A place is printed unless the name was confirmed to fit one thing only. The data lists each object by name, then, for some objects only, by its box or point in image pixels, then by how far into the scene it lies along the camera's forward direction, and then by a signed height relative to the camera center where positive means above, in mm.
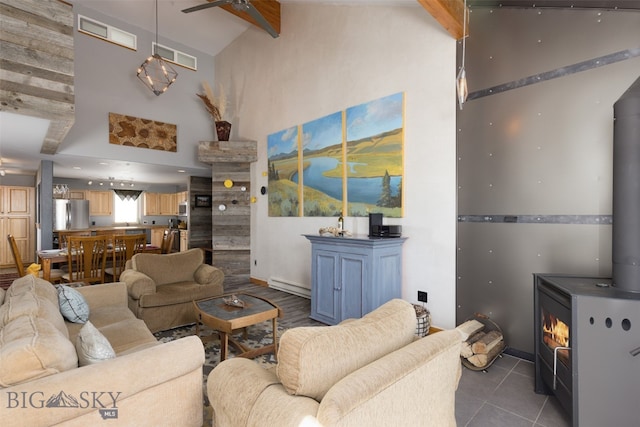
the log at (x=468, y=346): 2615 -1171
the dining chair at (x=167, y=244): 5668 -612
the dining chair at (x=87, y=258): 4172 -656
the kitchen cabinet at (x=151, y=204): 9891 +243
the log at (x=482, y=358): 2551 -1251
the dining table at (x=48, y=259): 4172 -664
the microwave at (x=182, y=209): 9531 +75
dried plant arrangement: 5918 +2141
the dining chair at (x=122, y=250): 4555 -597
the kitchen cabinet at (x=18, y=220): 7516 -220
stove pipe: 1753 +117
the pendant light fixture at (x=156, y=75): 4988 +2355
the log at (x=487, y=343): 2584 -1143
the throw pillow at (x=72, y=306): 2373 -748
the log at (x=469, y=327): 2708 -1071
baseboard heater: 4793 -1266
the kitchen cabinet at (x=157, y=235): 9414 -735
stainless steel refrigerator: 7777 -75
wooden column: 5977 -151
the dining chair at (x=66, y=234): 6506 -511
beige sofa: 1129 -702
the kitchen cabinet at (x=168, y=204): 10209 +249
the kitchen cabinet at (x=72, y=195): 8078 +443
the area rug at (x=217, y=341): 2638 -1323
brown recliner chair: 3270 -893
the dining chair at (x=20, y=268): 4227 -810
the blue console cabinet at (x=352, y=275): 3170 -709
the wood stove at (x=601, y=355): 1650 -810
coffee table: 2451 -871
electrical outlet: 3346 -933
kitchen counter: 8234 -467
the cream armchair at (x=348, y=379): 1020 -633
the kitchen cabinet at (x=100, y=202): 8836 +277
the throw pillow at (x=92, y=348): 1462 -676
